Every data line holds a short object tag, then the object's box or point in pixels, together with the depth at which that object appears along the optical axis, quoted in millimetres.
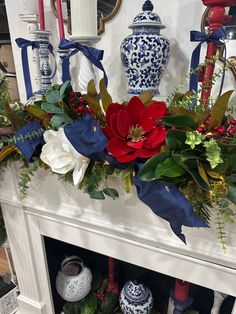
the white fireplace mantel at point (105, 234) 786
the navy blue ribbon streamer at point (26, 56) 884
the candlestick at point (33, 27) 897
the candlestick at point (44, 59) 882
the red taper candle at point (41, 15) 839
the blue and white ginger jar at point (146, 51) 738
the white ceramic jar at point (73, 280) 1216
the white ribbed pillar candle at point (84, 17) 731
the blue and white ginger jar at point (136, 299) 1146
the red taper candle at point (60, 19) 822
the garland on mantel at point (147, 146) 570
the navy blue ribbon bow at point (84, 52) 764
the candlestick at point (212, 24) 649
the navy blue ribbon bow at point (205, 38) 640
